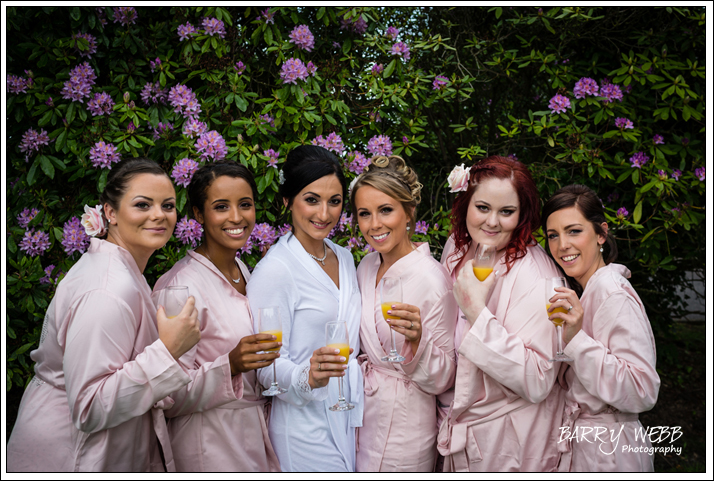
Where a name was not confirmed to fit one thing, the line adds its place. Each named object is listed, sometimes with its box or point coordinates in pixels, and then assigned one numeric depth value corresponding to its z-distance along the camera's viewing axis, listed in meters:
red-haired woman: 2.99
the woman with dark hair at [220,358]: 2.92
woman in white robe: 3.11
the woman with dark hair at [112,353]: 2.56
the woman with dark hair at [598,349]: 2.87
